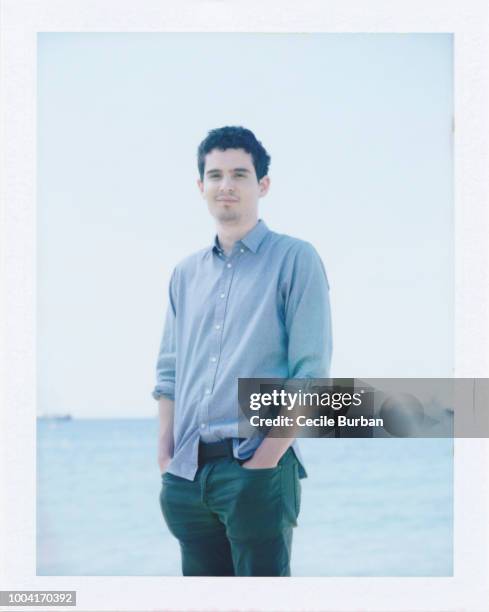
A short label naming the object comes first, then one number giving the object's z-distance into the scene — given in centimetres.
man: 373
